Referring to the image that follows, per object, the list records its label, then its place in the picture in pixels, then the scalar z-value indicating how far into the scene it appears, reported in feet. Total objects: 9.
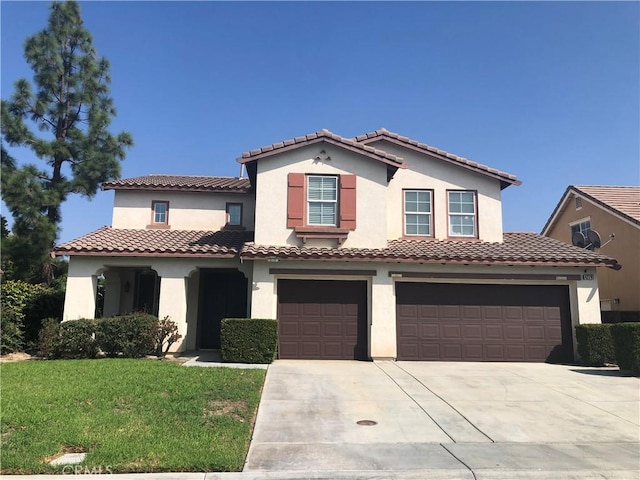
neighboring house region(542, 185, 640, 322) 60.13
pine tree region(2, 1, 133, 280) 60.34
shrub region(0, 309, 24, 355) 45.19
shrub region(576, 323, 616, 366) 43.65
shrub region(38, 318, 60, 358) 41.24
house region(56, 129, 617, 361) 45.55
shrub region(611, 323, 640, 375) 38.45
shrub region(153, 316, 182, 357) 43.50
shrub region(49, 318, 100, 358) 41.52
